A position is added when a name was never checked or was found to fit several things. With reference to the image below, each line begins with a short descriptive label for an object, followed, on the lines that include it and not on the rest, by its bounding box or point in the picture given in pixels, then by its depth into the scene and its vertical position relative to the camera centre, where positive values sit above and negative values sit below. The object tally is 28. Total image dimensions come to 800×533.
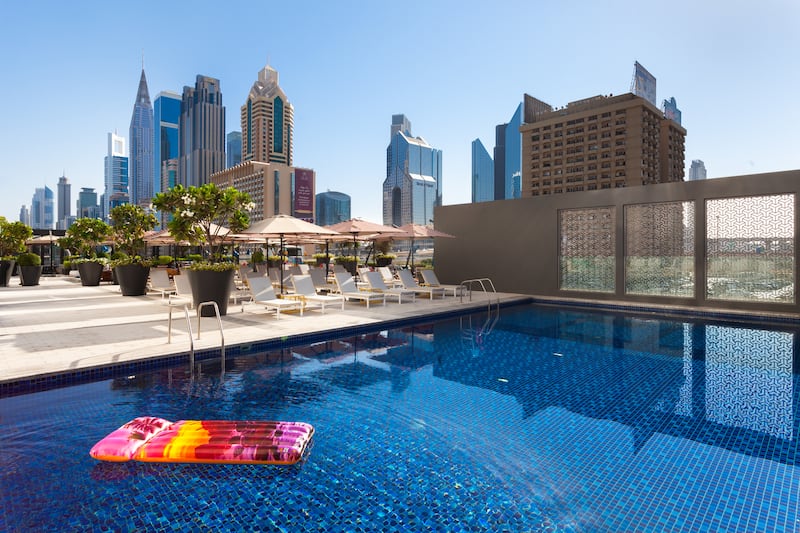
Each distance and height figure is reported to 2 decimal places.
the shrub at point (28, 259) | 15.96 +0.26
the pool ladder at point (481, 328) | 7.51 -1.21
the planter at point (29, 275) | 15.91 -0.31
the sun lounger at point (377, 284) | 11.23 -0.47
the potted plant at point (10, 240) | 15.90 +0.94
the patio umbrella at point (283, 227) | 9.91 +0.86
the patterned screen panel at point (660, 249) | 11.11 +0.40
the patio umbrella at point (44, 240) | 23.67 +1.41
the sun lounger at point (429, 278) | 12.40 -0.36
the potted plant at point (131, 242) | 12.21 +0.71
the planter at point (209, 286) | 8.48 -0.38
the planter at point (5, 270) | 15.88 -0.14
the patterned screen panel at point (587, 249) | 12.31 +0.43
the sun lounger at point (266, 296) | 8.36 -0.59
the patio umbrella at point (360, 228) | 12.64 +1.07
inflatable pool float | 3.20 -1.29
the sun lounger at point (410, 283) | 11.93 -0.49
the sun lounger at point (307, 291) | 9.26 -0.55
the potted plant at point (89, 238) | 15.50 +1.01
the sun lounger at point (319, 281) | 11.90 -0.43
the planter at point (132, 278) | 12.17 -0.32
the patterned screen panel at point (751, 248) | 9.98 +0.36
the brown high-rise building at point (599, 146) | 88.06 +25.18
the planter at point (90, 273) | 15.45 -0.23
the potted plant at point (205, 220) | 8.54 +0.93
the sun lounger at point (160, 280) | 11.13 -0.36
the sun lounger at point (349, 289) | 10.04 -0.56
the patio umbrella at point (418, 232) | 13.41 +1.00
